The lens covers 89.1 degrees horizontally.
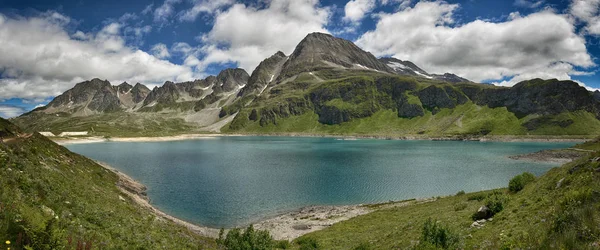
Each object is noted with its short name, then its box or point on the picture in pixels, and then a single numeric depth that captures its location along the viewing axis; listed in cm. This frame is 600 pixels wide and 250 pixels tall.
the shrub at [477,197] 3583
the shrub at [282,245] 3121
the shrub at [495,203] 2380
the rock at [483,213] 2393
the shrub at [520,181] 3191
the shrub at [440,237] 1792
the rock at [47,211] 1748
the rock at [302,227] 4514
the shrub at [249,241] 2305
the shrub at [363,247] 2417
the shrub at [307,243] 2957
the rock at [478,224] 2232
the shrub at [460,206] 3225
